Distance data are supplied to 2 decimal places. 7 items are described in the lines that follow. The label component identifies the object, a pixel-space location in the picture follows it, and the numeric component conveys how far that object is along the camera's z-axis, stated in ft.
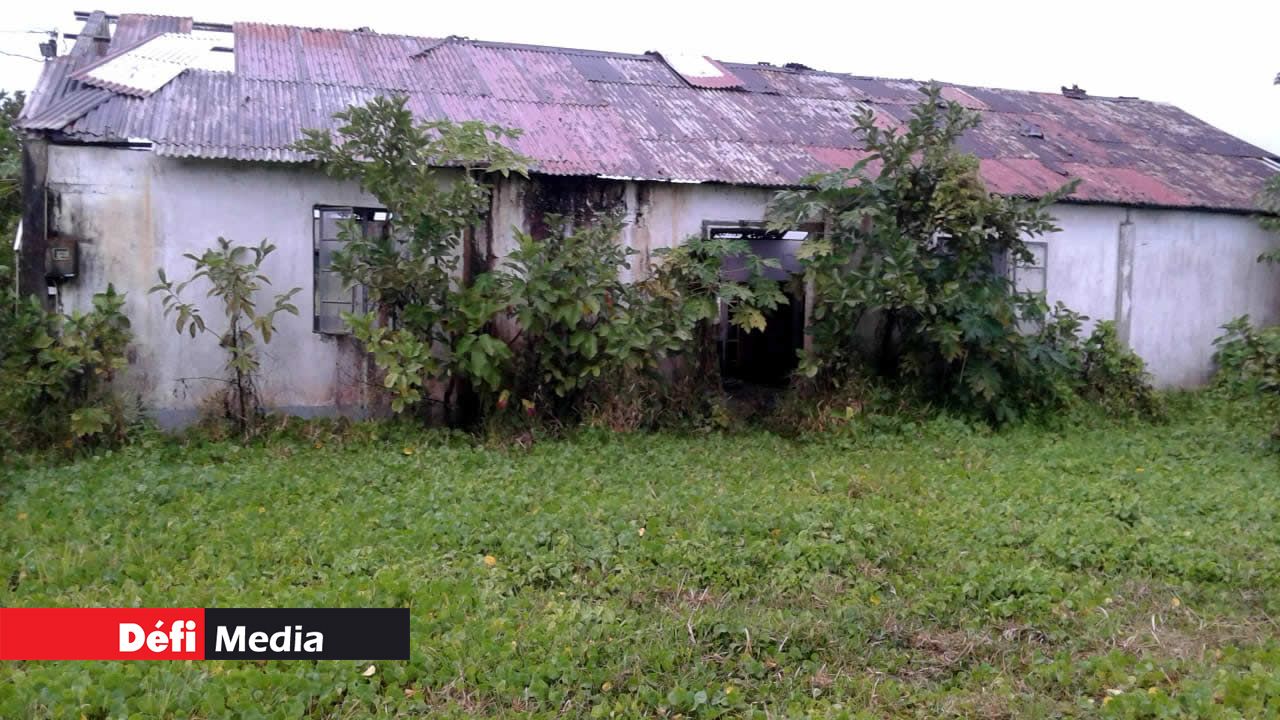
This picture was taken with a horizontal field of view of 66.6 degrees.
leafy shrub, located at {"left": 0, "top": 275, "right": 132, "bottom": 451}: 24.30
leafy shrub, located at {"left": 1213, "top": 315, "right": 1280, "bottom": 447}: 27.14
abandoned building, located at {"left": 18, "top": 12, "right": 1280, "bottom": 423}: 26.27
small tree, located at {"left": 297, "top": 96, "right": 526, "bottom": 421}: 25.58
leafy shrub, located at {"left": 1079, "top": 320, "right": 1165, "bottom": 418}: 32.76
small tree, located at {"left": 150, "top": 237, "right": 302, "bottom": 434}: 25.31
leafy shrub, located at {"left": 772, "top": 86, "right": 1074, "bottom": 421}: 28.48
